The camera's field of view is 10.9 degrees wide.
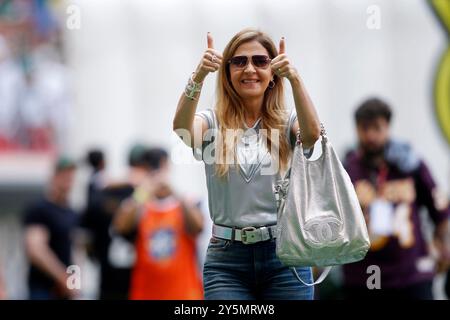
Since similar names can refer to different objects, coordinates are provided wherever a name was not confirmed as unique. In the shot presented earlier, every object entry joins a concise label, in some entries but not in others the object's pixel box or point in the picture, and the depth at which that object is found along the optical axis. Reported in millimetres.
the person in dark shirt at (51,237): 14992
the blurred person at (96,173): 15528
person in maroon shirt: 12554
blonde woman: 8285
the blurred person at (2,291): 12427
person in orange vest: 13545
